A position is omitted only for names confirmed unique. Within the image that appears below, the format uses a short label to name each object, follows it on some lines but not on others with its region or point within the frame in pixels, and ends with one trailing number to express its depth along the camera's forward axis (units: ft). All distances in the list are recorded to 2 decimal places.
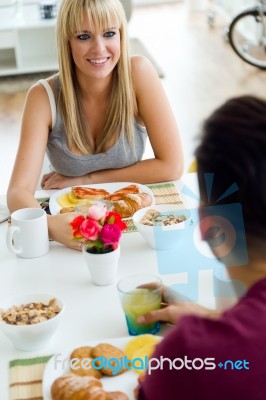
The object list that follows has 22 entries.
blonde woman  7.30
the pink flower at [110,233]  5.28
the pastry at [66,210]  6.47
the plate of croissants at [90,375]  4.27
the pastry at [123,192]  6.71
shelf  19.83
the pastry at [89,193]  6.82
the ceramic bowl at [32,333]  4.74
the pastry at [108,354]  4.51
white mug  5.87
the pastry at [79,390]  4.23
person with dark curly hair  3.58
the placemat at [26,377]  4.45
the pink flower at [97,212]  5.20
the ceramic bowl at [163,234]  5.86
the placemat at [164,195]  6.48
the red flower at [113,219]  5.26
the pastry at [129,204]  6.47
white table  4.92
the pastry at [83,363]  4.50
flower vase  5.41
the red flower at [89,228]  5.19
